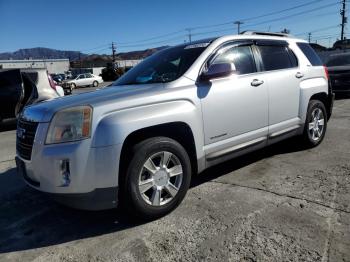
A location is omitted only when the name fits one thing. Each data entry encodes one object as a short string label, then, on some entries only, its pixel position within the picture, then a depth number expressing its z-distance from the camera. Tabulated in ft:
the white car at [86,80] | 134.62
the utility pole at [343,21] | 205.41
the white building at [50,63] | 258.57
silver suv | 10.53
